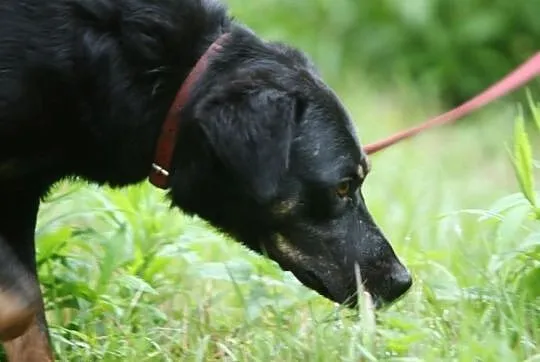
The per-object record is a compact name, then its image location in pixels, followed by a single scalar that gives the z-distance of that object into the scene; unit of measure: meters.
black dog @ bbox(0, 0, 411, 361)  6.29
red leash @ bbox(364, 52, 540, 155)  7.28
